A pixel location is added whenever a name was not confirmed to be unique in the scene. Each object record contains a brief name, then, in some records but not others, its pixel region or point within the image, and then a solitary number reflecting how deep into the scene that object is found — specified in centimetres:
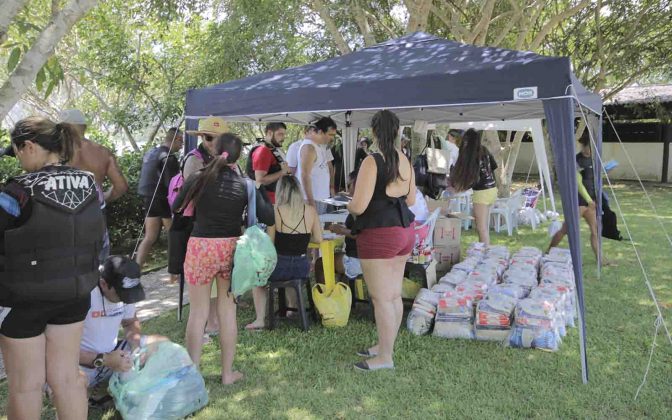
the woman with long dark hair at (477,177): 572
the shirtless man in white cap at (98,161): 335
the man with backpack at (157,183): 490
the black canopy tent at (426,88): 322
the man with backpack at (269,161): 525
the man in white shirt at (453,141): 800
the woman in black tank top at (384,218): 311
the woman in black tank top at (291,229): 390
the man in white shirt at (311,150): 499
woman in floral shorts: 294
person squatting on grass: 239
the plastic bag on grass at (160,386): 252
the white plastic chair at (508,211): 828
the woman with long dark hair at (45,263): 187
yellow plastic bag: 409
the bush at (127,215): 682
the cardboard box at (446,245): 569
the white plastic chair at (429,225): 468
